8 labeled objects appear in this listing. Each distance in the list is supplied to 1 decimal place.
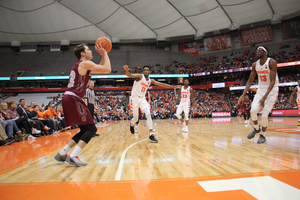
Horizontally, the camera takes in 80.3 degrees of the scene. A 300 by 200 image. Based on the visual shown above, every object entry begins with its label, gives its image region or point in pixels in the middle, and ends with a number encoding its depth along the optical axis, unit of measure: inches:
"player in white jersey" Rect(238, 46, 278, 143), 181.2
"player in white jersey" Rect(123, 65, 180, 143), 229.8
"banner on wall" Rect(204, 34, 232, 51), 1612.7
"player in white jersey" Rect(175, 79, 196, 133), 333.1
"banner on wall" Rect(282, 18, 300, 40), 1359.0
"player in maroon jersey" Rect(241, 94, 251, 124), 451.9
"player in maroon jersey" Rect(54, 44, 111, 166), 119.3
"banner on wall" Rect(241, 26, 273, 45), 1465.3
